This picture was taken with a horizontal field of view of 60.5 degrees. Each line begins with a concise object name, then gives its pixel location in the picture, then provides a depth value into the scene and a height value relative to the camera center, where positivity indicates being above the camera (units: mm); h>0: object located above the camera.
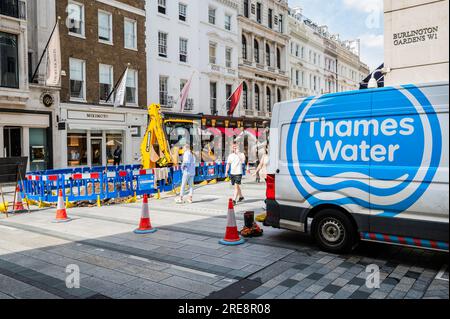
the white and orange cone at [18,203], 11902 -1586
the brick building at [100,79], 22078 +4505
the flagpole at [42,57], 19516 +4893
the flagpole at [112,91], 23859 +3715
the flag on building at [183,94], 25358 +3703
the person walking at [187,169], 12859 -624
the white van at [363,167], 5359 -279
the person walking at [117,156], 24000 -313
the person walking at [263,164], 15584 -590
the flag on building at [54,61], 19547 +4628
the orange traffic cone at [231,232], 7508 -1597
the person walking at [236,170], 12625 -657
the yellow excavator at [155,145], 15328 +234
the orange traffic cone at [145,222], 8625 -1603
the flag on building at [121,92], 22422 +3444
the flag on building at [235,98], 30562 +4130
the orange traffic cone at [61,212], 10031 -1585
